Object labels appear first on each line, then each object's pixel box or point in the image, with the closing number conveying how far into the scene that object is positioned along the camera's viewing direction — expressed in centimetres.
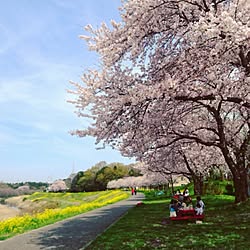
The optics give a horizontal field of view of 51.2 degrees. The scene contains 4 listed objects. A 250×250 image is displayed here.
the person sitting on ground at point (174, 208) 1196
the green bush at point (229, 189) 2891
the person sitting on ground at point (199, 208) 1166
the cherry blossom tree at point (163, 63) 690
